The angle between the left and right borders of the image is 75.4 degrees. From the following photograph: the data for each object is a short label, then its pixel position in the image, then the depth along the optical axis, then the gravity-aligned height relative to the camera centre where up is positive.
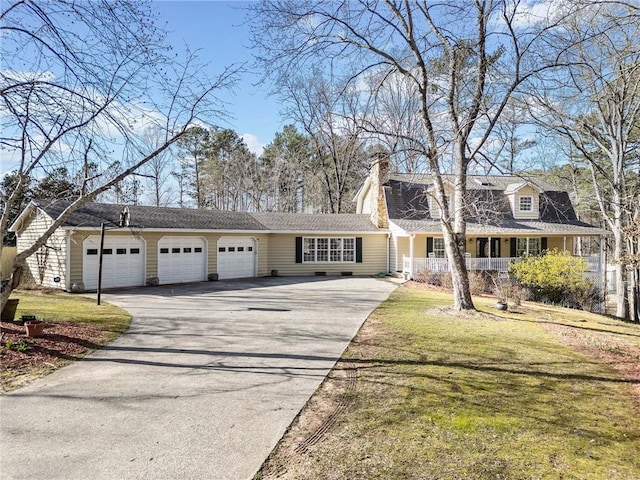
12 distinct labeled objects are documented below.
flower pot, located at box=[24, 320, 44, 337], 7.51 -1.41
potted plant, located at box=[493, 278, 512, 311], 13.02 -1.68
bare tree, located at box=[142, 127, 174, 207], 31.73 +5.16
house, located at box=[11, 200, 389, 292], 15.81 +0.20
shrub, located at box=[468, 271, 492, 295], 17.38 -1.52
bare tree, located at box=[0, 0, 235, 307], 5.94 +2.22
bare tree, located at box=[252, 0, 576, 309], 10.66 +4.91
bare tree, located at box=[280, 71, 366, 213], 27.52 +6.79
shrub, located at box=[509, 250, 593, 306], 17.02 -1.30
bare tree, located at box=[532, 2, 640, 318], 12.38 +5.02
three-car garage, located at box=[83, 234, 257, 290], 16.14 -0.37
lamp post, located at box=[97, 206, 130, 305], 14.24 +1.02
